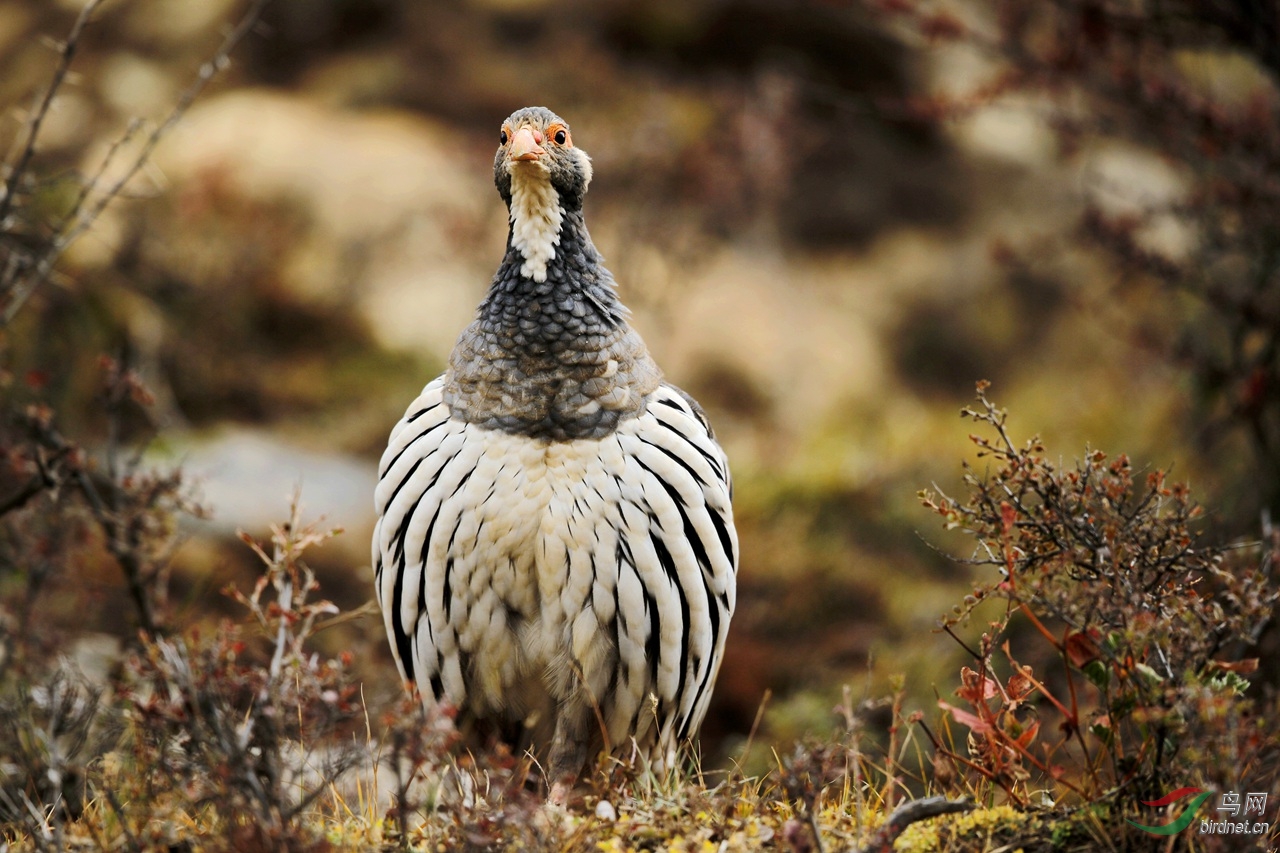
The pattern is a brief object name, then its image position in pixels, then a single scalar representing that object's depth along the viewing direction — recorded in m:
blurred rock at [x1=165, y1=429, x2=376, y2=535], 21.36
